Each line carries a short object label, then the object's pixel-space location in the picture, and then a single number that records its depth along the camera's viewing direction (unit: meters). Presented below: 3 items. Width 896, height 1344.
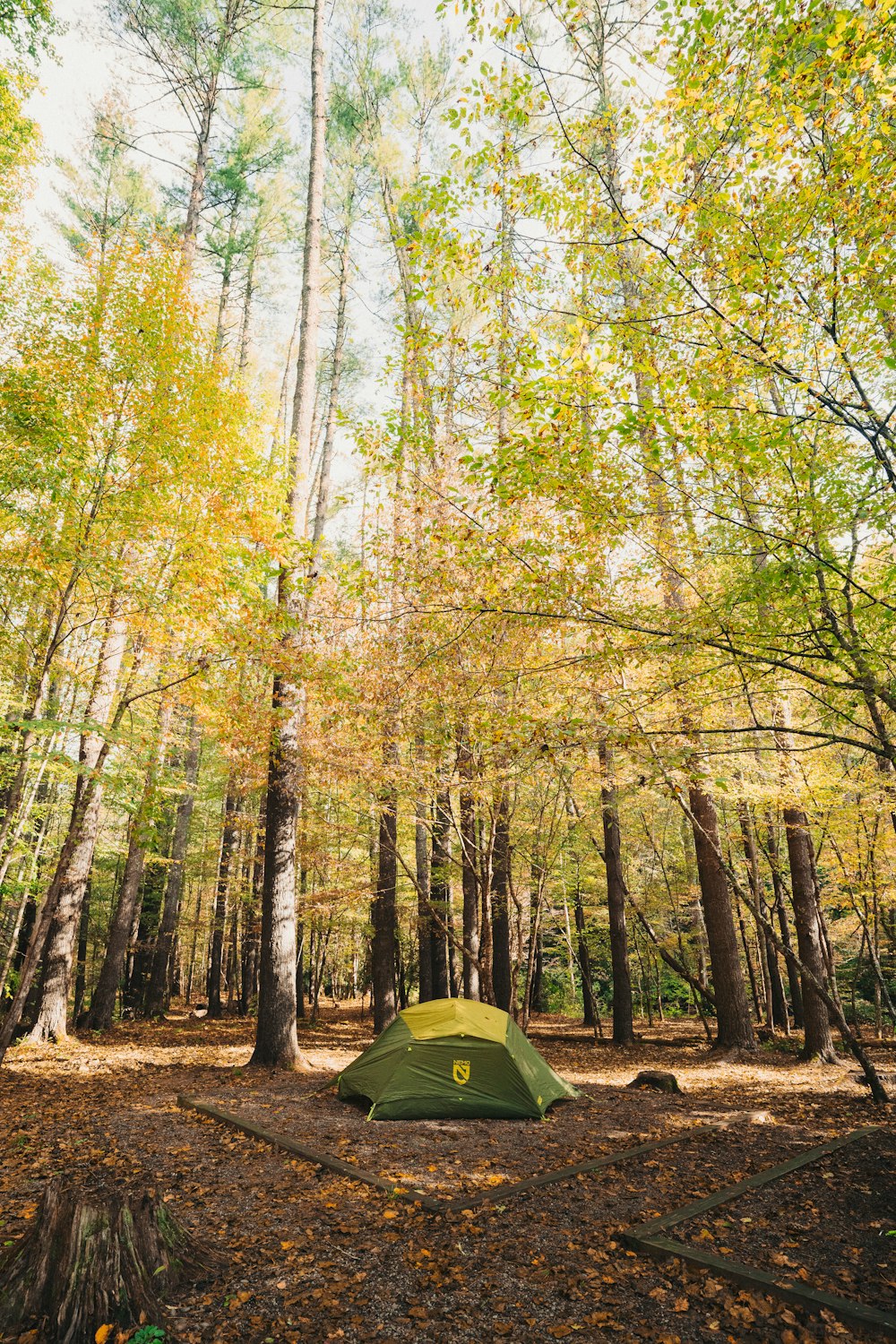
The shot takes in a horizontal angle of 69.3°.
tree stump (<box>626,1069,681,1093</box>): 8.51
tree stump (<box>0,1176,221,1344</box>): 3.19
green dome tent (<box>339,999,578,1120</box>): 7.19
